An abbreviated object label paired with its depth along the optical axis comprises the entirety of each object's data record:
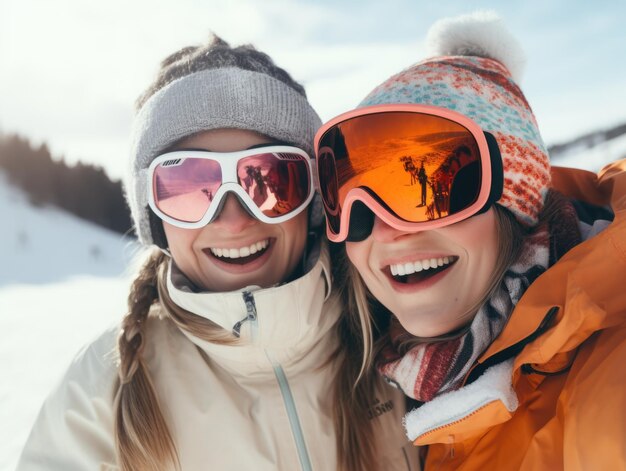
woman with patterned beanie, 0.32
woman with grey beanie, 0.44
